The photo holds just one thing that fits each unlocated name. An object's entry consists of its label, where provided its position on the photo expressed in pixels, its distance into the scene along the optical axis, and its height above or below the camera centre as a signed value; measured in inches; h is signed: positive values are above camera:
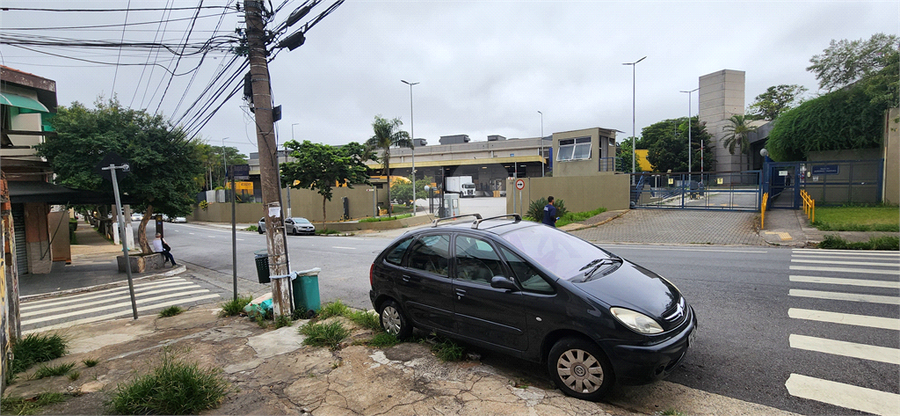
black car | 141.9 -45.8
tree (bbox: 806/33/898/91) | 719.1 +198.3
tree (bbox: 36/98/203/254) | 496.7 +50.7
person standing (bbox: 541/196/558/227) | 463.8 -36.5
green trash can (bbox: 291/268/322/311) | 268.2 -64.7
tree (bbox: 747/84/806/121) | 2228.0 +390.2
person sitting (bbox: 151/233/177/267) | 582.9 -73.0
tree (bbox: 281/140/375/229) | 1114.7 +55.0
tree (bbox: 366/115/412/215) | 1398.9 +170.9
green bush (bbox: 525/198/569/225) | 886.4 -58.7
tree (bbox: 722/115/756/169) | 1924.2 +197.8
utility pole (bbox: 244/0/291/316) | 254.8 +16.7
